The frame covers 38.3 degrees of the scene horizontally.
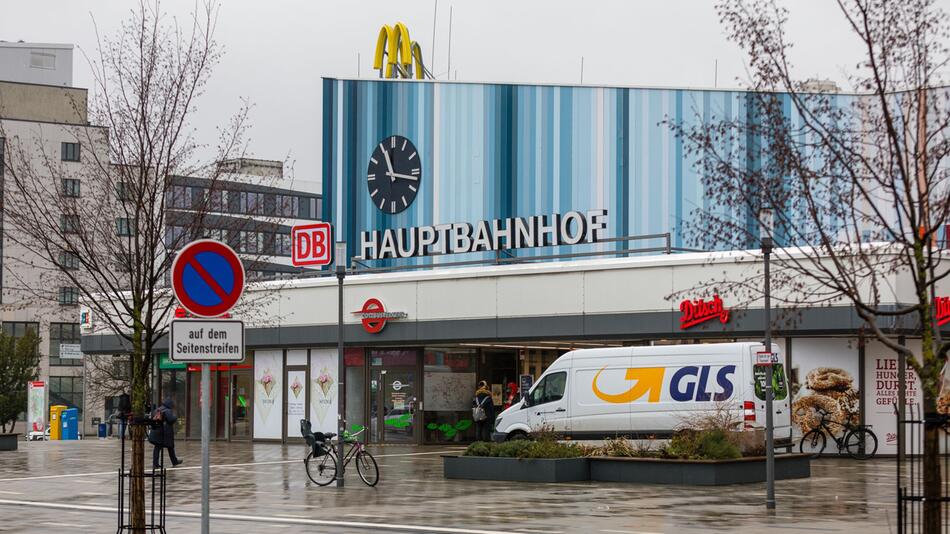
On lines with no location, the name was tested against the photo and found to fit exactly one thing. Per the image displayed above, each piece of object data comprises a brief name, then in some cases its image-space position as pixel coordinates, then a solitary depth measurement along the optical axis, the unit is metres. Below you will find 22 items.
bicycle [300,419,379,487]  24.92
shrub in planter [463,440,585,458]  25.03
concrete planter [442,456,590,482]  24.59
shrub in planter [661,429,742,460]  24.00
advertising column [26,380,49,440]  54.50
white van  27.52
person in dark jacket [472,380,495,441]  37.50
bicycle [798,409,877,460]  31.21
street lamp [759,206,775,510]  19.38
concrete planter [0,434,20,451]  40.31
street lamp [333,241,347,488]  24.92
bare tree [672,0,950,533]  9.63
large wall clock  45.53
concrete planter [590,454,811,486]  23.64
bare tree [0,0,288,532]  14.49
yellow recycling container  54.41
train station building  33.38
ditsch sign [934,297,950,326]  30.71
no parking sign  11.05
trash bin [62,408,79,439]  54.38
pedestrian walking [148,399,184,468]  28.95
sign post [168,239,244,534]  10.92
